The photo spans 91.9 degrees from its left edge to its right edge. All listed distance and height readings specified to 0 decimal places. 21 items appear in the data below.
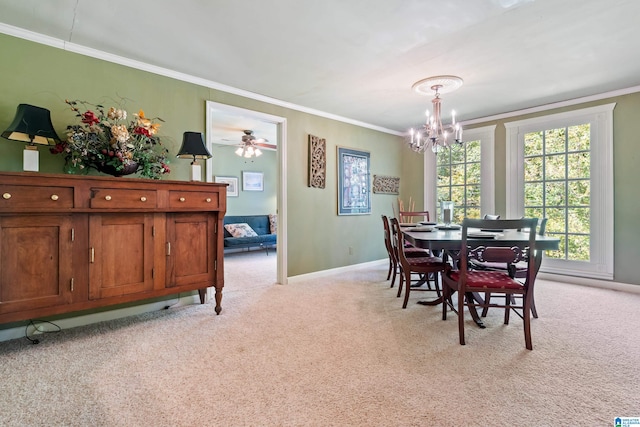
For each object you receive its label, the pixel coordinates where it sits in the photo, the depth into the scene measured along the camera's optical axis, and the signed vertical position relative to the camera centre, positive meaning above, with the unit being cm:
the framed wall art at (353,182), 487 +50
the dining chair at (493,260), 217 -39
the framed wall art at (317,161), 443 +75
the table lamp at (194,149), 293 +61
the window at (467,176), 488 +63
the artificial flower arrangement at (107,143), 248 +58
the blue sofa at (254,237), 630 -50
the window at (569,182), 393 +42
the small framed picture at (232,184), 716 +68
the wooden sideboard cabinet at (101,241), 206 -22
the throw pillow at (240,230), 654 -37
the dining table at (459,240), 235 -22
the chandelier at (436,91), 328 +141
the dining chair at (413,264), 296 -50
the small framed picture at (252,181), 750 +79
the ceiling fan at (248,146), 593 +132
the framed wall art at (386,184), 547 +52
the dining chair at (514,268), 260 -54
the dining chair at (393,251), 363 -46
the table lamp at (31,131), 213 +58
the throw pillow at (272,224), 741 -27
